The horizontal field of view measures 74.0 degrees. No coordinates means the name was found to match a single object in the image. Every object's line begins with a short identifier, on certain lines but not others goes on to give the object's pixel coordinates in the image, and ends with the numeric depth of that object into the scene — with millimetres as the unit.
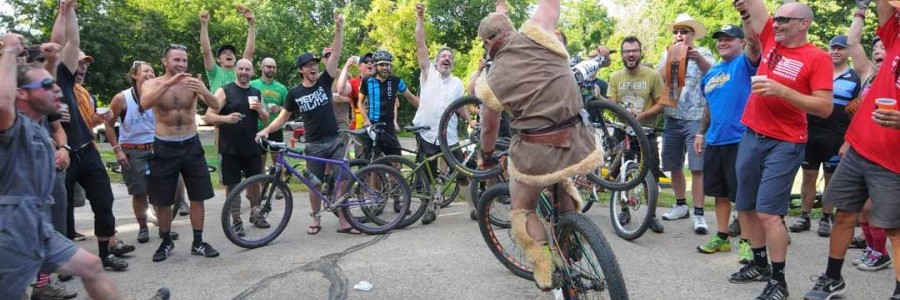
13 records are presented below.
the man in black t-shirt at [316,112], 6238
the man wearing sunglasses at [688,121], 5871
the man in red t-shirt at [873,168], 3480
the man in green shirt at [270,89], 7598
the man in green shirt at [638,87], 6155
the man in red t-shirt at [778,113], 3709
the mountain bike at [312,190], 5629
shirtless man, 5305
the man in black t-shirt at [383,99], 6875
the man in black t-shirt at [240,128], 6184
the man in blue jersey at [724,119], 4828
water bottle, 6047
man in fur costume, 3230
